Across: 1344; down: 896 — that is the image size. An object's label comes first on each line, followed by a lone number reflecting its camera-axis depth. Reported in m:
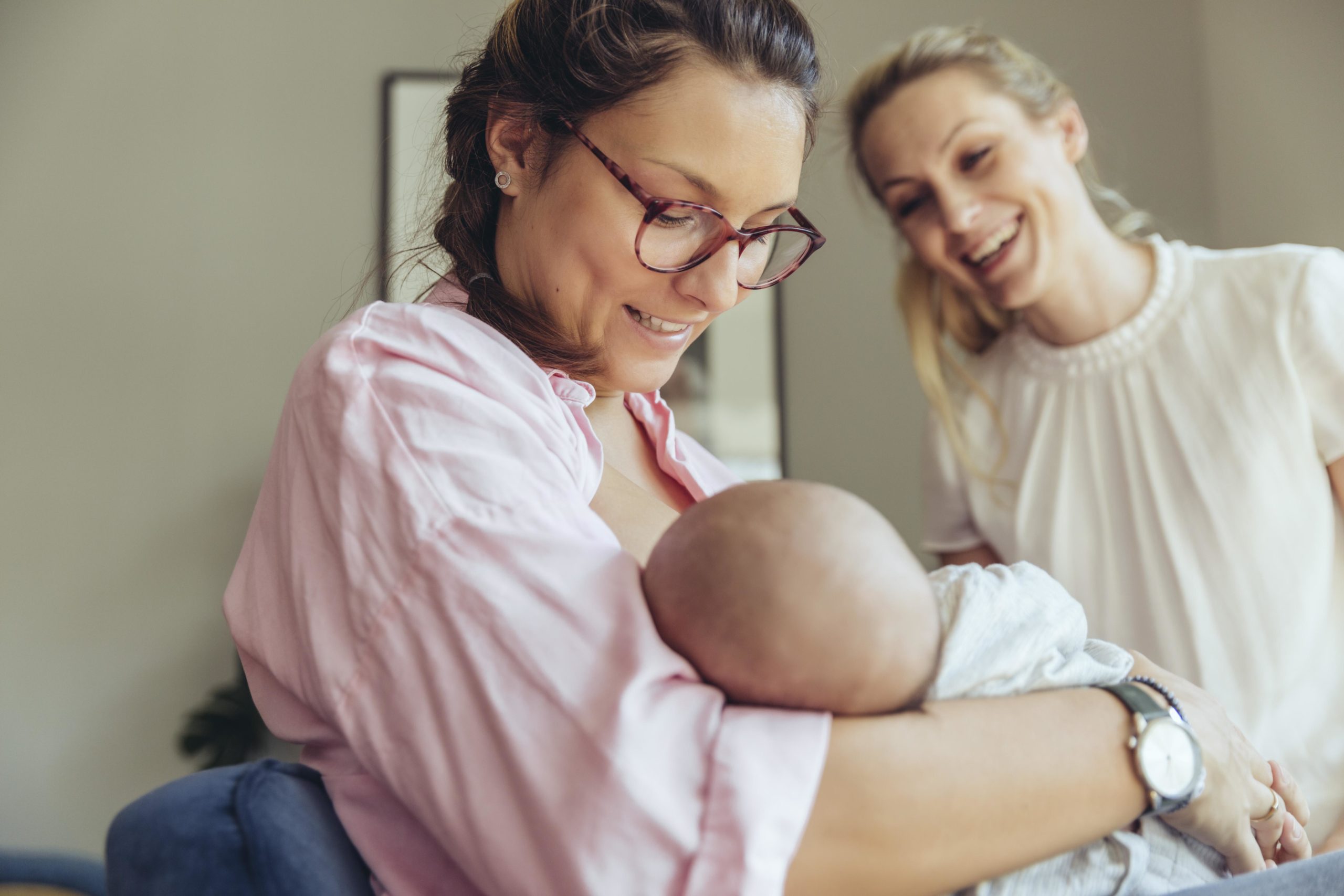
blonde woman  1.82
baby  0.72
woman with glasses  0.65
